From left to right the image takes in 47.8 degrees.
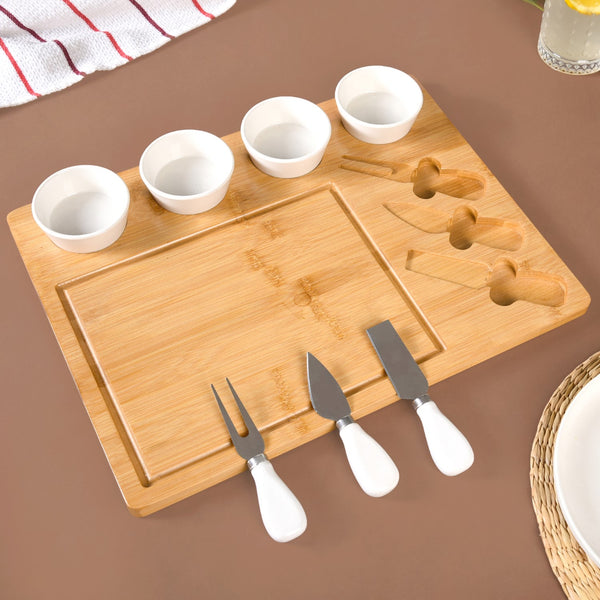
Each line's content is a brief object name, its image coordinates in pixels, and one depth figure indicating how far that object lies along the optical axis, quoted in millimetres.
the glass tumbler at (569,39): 871
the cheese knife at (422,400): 615
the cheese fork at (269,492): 587
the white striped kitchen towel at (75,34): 946
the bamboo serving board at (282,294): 657
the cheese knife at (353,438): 604
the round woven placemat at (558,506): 586
